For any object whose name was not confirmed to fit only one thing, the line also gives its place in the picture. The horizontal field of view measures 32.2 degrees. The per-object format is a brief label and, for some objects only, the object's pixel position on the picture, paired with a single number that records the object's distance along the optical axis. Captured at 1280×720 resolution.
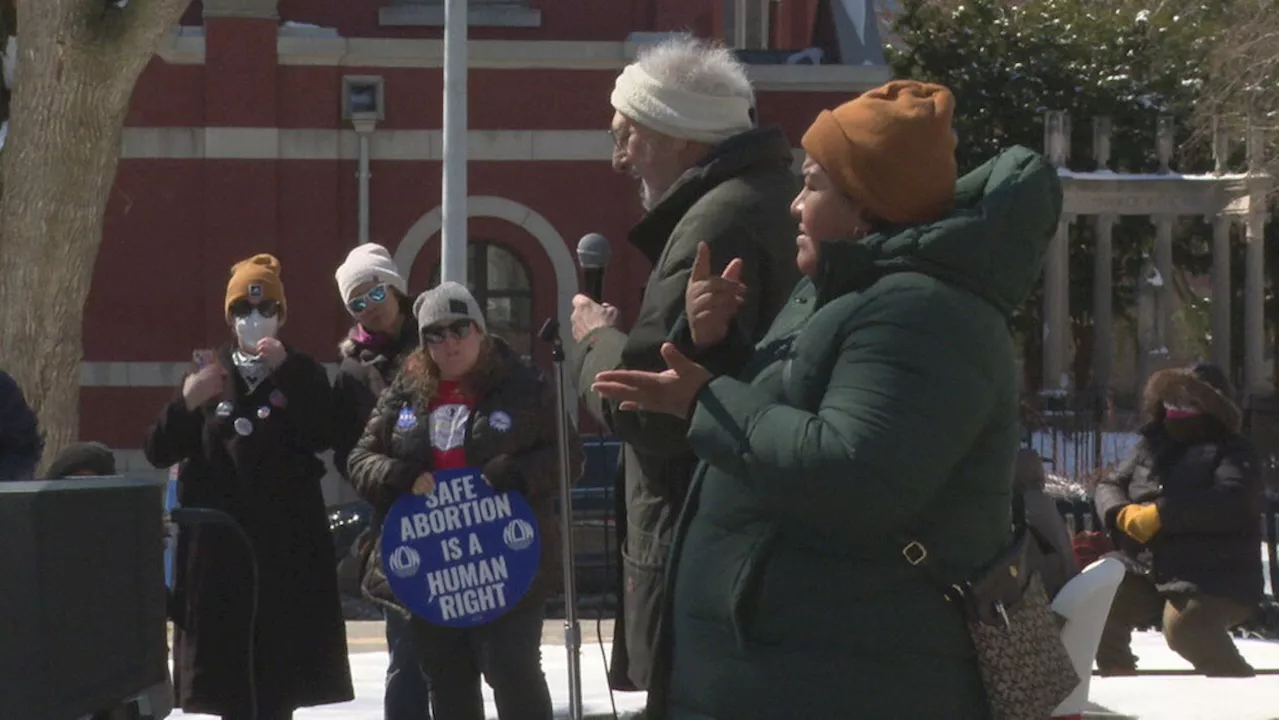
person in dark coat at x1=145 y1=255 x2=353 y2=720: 7.06
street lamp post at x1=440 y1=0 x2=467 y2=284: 16.97
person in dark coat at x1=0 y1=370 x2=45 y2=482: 6.20
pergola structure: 27.77
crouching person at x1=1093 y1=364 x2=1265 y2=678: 9.46
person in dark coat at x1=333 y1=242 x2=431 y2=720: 7.23
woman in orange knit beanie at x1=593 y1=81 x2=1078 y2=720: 3.40
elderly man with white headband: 4.33
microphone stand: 6.09
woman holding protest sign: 6.52
